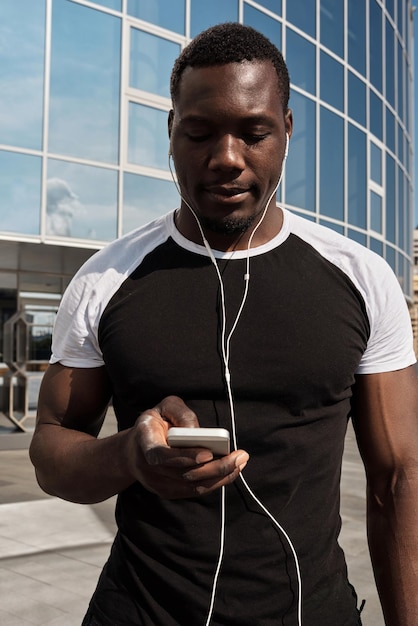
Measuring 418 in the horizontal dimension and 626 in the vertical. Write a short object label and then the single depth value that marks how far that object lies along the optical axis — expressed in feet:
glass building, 38.78
